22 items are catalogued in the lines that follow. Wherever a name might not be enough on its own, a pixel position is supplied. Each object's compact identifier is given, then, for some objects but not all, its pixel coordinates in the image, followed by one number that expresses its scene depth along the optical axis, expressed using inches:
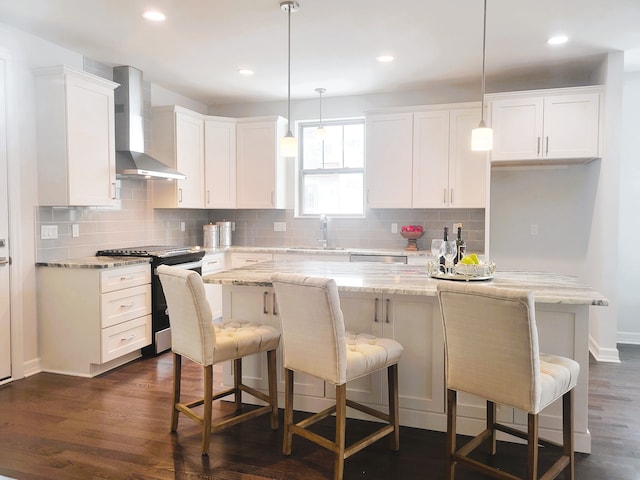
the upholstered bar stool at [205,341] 95.9
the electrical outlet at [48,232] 151.4
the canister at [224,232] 232.1
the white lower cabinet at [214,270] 203.2
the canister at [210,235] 225.9
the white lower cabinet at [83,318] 146.7
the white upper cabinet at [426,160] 192.4
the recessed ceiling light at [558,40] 148.9
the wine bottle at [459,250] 110.5
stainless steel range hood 175.3
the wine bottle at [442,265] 110.6
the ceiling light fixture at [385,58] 167.1
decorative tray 104.0
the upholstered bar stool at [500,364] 74.5
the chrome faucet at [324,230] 224.7
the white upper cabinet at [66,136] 146.3
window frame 224.8
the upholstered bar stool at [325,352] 86.1
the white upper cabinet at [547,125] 171.5
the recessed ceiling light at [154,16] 131.6
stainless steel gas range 168.1
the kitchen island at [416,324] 97.8
